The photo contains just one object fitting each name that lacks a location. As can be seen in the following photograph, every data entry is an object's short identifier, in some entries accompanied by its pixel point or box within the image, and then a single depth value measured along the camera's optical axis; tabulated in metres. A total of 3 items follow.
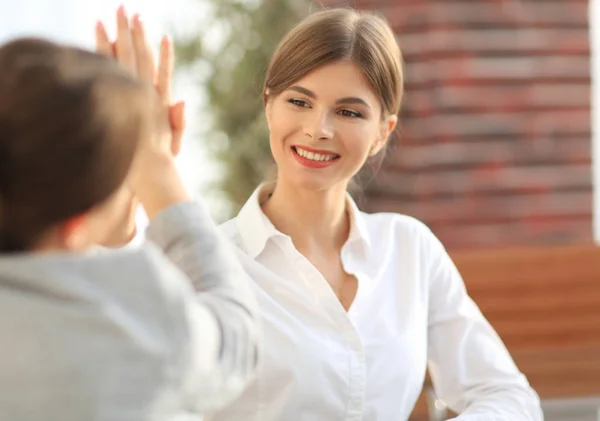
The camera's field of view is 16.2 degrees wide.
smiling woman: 2.39
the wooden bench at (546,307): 3.15
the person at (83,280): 1.85
